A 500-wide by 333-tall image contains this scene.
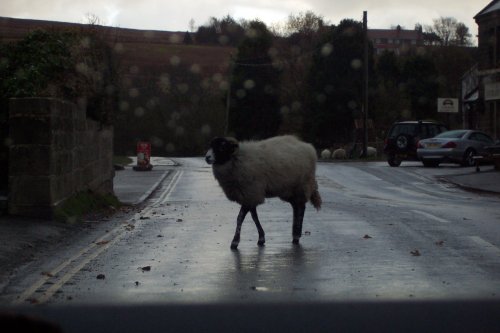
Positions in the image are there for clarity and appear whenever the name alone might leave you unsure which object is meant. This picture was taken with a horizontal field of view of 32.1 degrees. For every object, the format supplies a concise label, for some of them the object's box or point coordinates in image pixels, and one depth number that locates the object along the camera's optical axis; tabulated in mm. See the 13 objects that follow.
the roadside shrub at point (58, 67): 16250
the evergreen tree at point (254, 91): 72625
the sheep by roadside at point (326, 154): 55375
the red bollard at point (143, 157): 37750
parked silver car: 35500
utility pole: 50812
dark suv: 38156
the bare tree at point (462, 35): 112625
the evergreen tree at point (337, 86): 65375
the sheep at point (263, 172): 11562
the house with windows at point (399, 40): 191000
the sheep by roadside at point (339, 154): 53594
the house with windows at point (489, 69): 46344
